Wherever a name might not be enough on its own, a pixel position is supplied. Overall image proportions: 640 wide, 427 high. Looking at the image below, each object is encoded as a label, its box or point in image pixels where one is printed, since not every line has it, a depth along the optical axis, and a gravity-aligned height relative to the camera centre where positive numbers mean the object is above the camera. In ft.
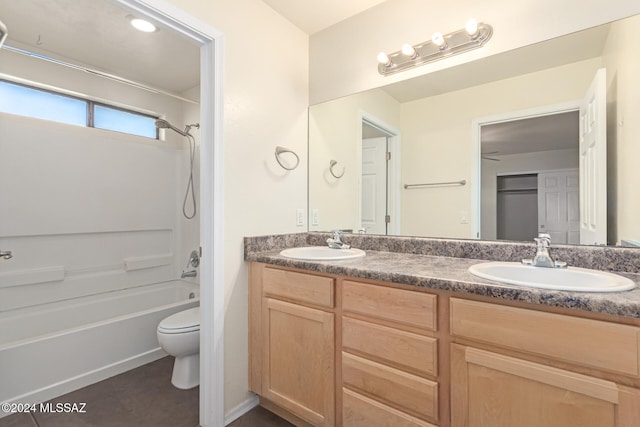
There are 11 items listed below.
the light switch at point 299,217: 6.78 -0.08
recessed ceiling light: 6.41 +4.12
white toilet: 6.23 -2.77
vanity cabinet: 2.71 -1.68
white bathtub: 5.69 -2.82
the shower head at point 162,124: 9.01 +2.69
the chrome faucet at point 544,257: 3.94 -0.58
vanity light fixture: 4.84 +2.87
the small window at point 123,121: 9.01 +2.94
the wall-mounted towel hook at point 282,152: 6.26 +1.28
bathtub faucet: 9.51 -1.55
